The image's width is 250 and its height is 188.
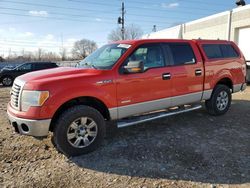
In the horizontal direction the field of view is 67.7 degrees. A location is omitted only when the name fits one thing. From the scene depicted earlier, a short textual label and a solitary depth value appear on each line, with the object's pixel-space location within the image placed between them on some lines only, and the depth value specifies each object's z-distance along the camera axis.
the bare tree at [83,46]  59.52
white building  11.65
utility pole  25.23
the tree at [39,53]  54.83
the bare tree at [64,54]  53.12
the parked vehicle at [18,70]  12.90
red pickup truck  2.99
